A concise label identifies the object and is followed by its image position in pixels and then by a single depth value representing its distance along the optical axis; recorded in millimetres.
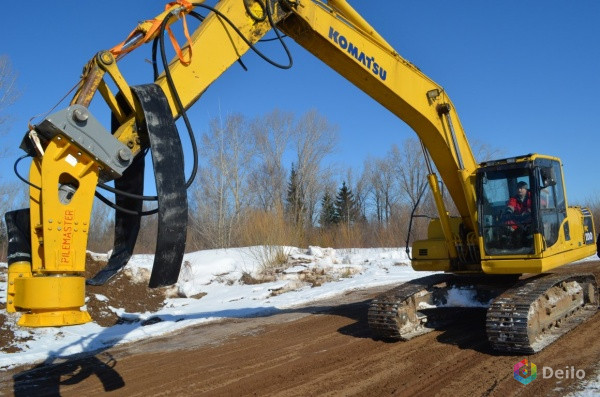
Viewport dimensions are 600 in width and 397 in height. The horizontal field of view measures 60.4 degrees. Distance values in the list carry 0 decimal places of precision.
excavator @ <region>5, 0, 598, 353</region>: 3725
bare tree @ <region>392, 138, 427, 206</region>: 50375
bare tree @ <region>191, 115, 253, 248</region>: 35656
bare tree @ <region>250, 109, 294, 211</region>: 41062
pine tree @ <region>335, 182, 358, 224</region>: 48531
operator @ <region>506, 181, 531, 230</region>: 7203
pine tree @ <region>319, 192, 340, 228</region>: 45125
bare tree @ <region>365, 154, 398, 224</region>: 55594
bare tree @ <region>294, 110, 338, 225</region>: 41719
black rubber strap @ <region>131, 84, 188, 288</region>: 3783
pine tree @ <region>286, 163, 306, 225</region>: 40375
